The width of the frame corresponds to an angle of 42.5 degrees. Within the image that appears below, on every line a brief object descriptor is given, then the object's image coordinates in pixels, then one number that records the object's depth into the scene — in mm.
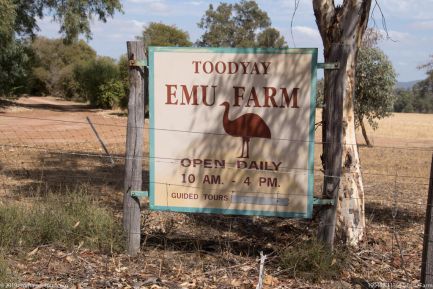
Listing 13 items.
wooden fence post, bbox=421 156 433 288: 4438
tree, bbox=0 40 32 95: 30966
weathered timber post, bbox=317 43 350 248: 5039
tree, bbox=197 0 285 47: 63781
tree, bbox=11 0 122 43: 31391
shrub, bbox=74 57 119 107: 39688
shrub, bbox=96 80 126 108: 38375
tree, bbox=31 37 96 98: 52522
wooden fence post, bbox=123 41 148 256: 5301
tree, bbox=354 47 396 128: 19812
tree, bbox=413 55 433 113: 87344
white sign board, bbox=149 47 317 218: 5141
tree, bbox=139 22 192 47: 51125
